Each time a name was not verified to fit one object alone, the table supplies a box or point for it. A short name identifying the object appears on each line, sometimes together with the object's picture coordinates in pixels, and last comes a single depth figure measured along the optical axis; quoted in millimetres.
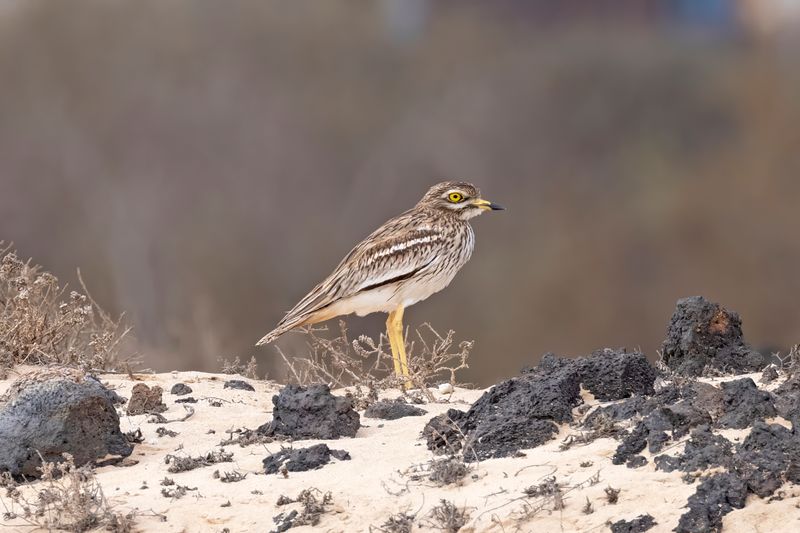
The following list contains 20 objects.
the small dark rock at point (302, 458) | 12422
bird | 18937
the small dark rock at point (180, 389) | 15670
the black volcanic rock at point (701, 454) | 10883
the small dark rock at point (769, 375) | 13227
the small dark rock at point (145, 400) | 14781
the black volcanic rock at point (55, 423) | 12734
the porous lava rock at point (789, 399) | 11641
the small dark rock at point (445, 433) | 12299
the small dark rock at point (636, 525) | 10336
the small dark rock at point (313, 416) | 13492
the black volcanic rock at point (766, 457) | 10547
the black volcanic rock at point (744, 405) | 11594
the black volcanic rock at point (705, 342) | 14141
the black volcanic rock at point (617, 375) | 13266
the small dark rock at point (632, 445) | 11422
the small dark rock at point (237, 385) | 16297
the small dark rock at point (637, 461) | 11297
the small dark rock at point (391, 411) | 14336
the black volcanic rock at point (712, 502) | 10195
